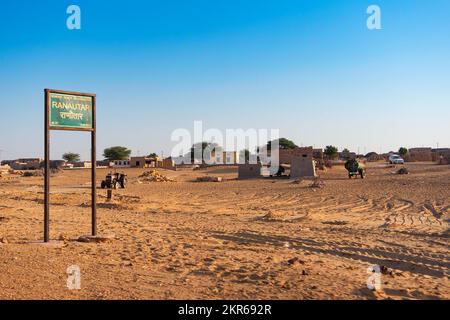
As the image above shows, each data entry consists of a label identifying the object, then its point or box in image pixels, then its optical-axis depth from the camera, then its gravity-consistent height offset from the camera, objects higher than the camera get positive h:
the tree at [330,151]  80.36 +2.32
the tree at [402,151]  90.93 +2.56
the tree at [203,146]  101.39 +4.26
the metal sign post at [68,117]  8.90 +1.01
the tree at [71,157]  112.69 +2.08
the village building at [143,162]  77.38 +0.47
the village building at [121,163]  91.25 +0.38
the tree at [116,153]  101.57 +2.74
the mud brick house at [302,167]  33.94 -0.26
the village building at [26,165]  84.56 +0.04
